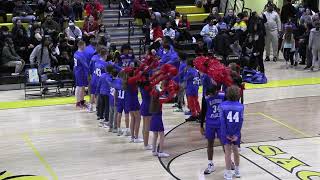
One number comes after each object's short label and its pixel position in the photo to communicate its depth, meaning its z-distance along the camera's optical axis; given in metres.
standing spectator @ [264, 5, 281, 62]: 20.50
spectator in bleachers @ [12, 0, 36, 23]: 19.02
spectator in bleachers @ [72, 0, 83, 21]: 20.31
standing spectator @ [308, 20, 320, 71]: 18.28
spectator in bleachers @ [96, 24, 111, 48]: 17.91
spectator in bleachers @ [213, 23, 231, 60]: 18.45
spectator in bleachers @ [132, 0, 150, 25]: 20.44
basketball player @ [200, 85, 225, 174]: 9.41
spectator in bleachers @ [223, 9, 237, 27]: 20.62
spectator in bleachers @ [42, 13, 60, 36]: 18.31
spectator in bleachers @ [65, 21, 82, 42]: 18.15
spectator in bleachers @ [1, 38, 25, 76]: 16.83
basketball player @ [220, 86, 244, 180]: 8.74
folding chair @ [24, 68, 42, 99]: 15.81
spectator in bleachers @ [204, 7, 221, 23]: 20.69
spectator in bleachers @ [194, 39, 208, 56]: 12.78
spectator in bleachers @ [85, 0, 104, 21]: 19.67
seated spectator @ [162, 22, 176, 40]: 18.89
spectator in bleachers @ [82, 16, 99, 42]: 18.81
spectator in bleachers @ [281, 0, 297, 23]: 22.83
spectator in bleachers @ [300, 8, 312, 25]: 20.35
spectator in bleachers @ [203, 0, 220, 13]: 23.00
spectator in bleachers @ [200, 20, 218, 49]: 19.41
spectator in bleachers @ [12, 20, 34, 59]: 17.47
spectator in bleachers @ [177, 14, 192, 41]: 19.70
